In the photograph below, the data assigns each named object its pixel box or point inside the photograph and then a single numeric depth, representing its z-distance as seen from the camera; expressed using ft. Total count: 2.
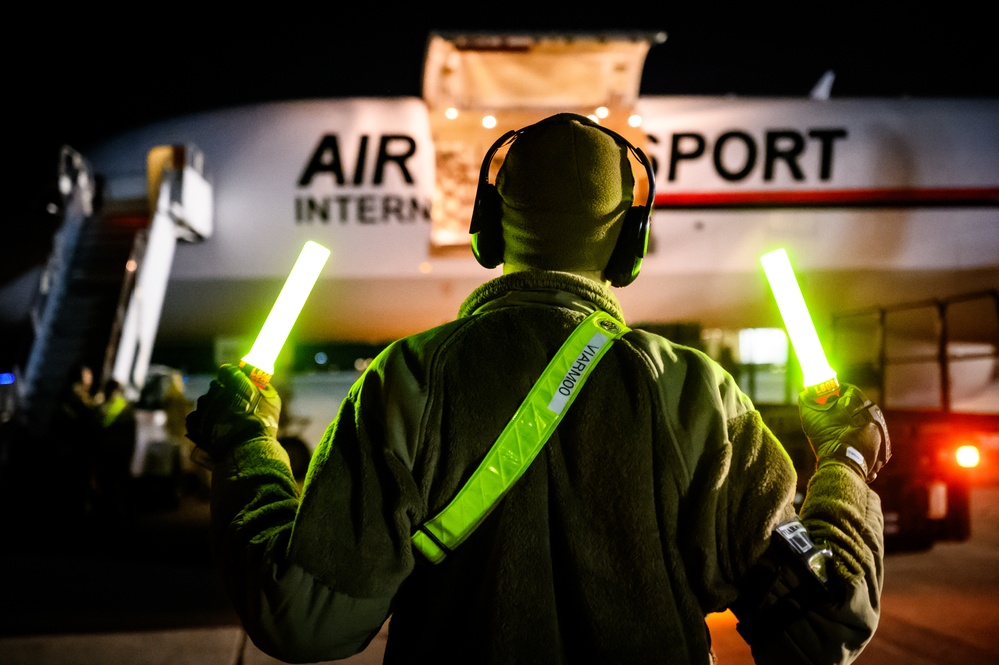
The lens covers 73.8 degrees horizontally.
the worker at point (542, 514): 3.32
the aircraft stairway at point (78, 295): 25.76
